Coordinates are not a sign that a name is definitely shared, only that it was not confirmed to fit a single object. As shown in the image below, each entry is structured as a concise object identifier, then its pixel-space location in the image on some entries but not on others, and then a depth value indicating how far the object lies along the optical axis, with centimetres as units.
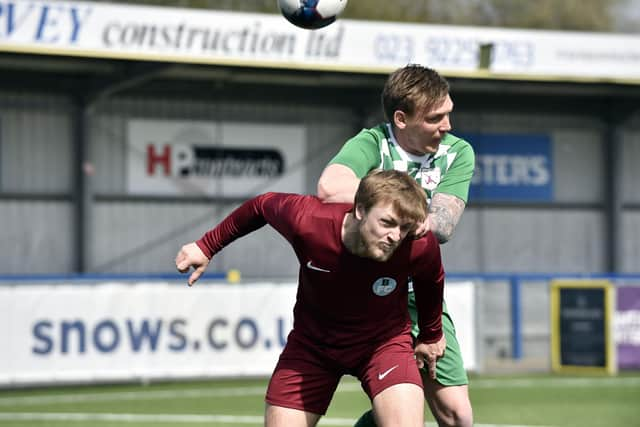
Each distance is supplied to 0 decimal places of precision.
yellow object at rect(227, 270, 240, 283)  1631
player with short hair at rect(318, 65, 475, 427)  621
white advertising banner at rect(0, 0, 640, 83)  2156
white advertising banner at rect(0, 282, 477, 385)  1538
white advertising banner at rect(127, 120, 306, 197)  2472
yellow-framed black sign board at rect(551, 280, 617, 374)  1805
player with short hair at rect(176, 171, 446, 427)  596
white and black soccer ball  745
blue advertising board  2750
